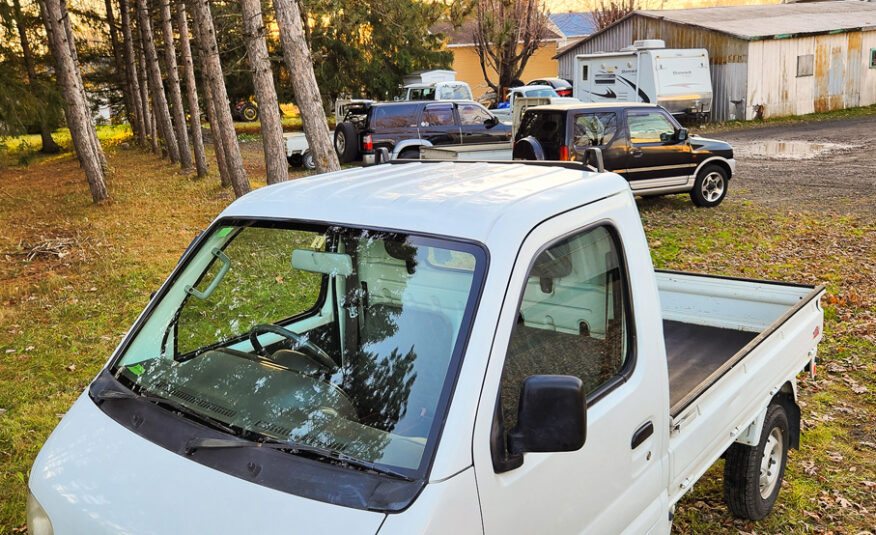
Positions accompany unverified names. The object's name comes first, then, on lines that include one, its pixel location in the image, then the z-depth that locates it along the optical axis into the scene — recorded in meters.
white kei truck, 2.15
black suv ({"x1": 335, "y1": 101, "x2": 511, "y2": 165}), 18.52
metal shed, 29.72
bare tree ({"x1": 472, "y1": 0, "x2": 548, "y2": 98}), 40.94
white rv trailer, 27.21
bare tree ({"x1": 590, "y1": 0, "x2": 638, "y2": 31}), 59.69
